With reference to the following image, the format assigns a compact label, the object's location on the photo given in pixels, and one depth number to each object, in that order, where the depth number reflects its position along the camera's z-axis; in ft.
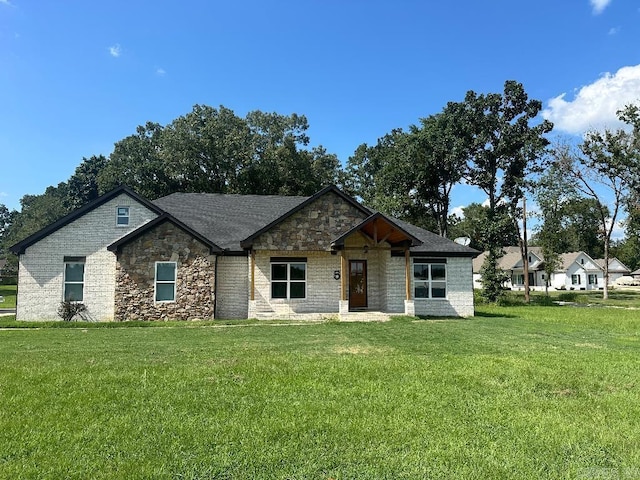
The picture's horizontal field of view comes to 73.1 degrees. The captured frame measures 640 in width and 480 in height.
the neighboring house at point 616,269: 229.25
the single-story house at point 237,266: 52.54
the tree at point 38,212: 206.58
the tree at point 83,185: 181.98
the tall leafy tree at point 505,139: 108.58
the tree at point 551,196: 113.50
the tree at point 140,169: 126.00
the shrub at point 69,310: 51.53
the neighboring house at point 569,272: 197.47
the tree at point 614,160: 118.32
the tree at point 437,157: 111.24
